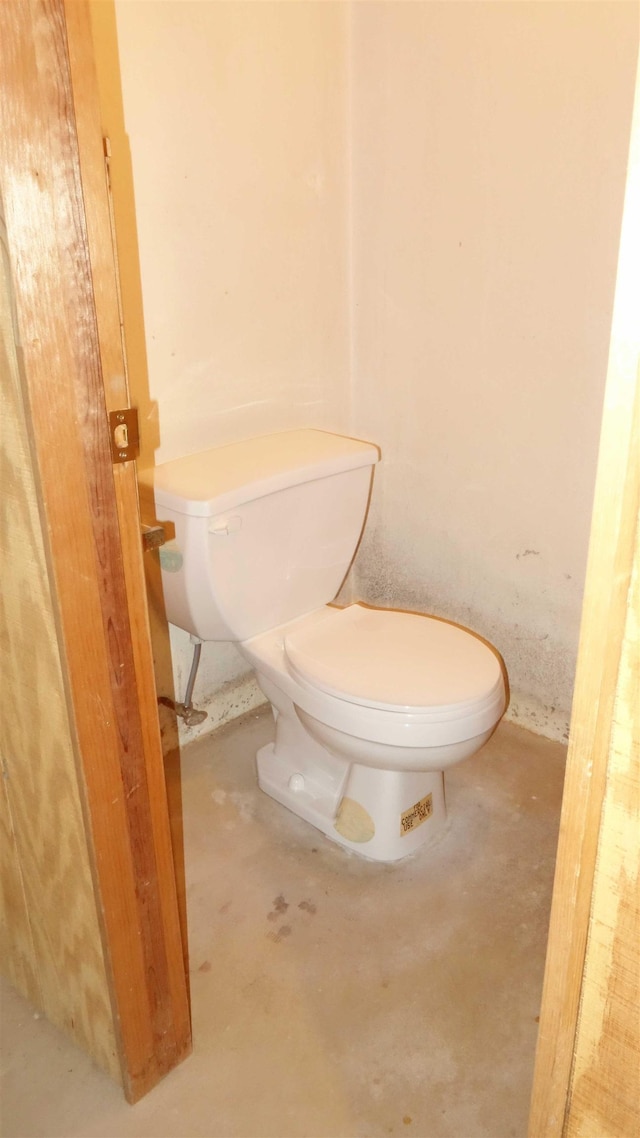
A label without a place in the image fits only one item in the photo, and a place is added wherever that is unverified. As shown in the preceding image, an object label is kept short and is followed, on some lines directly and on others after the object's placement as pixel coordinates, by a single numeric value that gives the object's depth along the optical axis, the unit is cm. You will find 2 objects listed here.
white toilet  159
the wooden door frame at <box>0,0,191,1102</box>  84
